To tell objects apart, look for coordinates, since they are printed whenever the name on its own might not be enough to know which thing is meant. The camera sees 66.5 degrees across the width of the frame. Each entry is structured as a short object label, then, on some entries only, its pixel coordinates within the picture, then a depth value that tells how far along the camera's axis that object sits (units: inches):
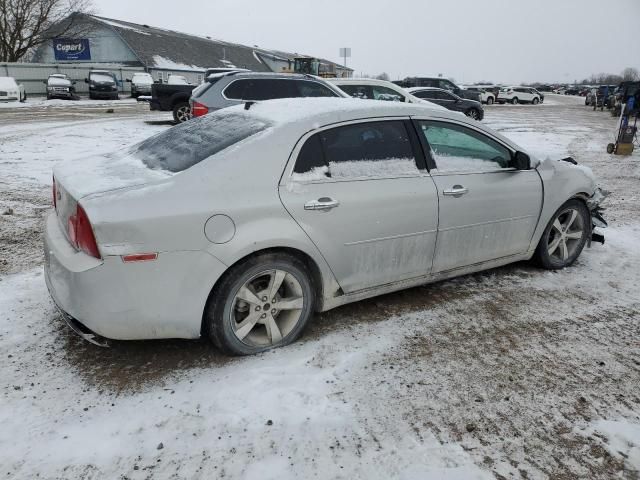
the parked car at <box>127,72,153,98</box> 1221.7
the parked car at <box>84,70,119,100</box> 1128.8
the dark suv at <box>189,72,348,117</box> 383.6
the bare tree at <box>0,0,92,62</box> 1448.1
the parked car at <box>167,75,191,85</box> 1134.6
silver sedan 102.0
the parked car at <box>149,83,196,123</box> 602.2
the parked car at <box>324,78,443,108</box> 431.5
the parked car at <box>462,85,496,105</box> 1578.5
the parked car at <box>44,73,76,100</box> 1068.5
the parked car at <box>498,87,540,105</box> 1662.2
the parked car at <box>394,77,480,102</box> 940.6
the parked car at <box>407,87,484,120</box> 753.6
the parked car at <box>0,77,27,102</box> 888.3
